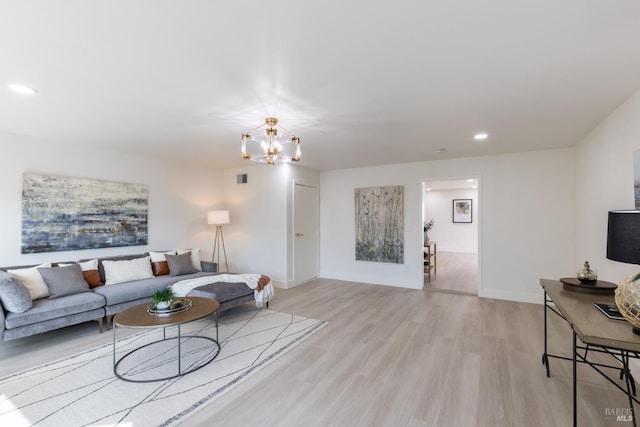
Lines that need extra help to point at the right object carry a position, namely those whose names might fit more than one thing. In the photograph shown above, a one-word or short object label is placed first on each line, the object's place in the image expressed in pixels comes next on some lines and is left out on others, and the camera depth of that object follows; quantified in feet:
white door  18.88
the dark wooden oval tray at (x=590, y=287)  6.98
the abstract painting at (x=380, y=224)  18.45
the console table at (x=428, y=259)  20.97
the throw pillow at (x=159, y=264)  14.54
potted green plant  8.75
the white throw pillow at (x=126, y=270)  12.89
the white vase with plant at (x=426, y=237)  21.01
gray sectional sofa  9.21
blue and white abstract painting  12.01
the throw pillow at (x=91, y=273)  12.23
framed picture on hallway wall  33.81
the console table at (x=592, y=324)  4.40
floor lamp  17.95
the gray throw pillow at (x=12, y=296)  9.20
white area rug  6.44
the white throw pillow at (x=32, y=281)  10.39
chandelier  9.34
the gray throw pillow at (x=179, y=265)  14.70
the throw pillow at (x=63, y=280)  10.81
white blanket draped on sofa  12.40
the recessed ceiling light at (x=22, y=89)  7.54
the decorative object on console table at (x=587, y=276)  7.43
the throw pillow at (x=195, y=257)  15.92
